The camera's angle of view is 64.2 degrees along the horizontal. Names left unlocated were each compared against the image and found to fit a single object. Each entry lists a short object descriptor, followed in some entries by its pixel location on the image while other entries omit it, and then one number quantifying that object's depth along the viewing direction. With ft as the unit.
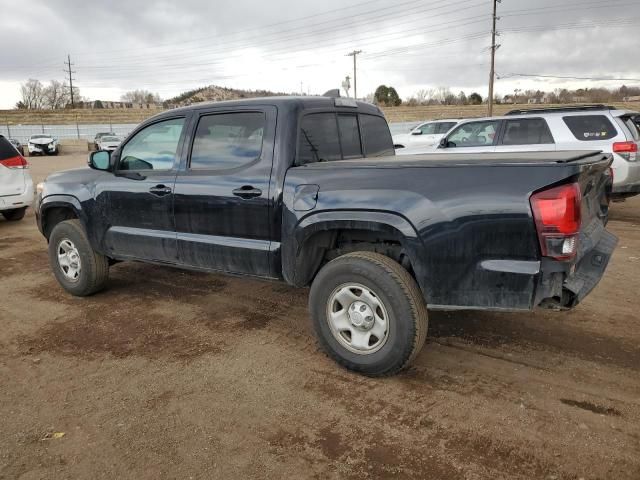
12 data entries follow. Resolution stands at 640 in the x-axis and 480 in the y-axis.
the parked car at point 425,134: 56.03
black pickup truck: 9.27
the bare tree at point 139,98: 338.75
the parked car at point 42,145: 110.01
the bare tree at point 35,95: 335.67
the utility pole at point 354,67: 193.88
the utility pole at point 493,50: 122.72
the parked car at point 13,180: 29.43
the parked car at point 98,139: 115.73
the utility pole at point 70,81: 304.30
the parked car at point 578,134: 26.99
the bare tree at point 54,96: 334.24
